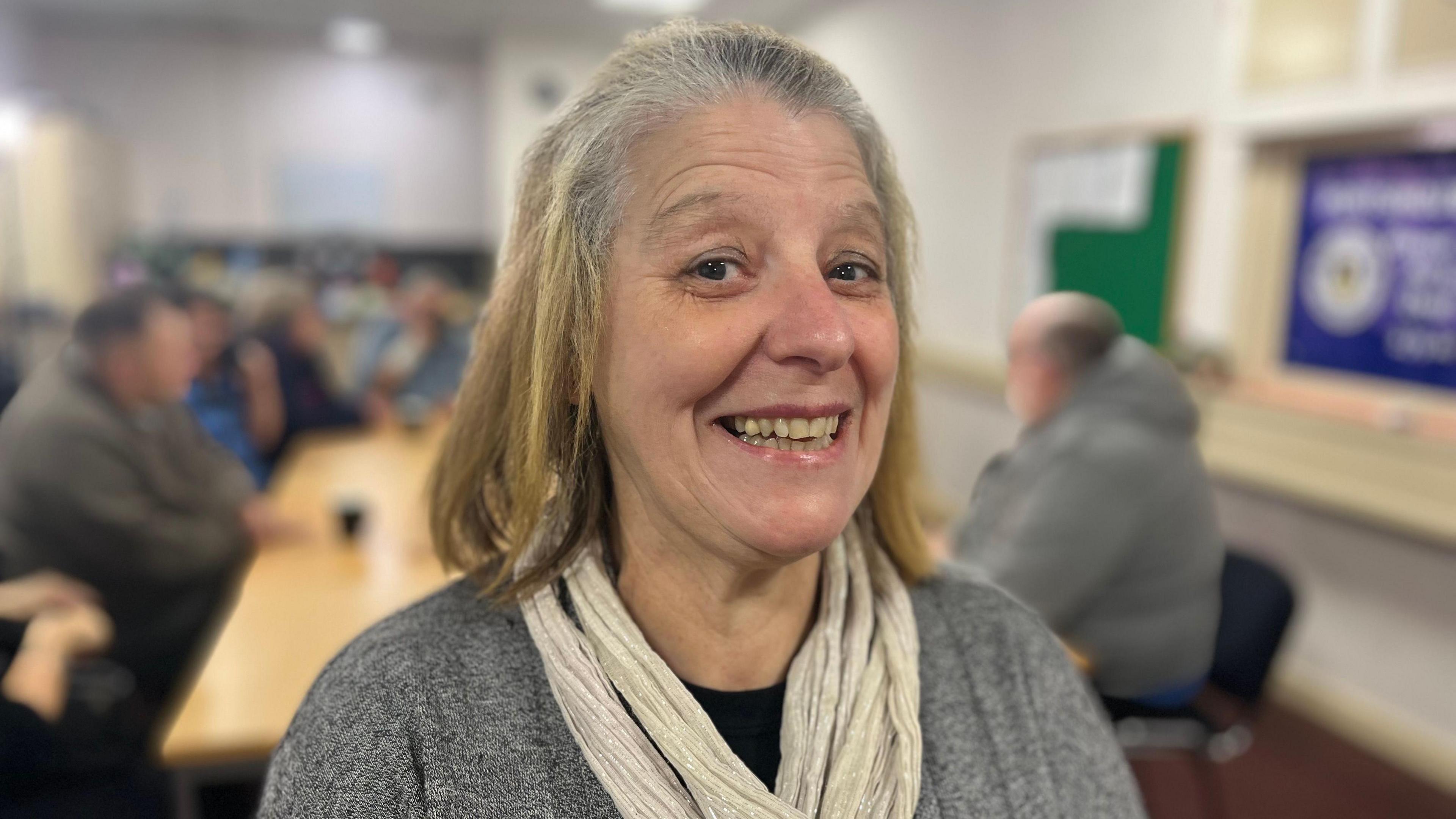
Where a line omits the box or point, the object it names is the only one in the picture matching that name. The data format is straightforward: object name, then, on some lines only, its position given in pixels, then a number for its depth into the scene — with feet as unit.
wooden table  4.93
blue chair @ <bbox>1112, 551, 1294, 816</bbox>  6.71
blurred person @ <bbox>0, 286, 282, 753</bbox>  6.66
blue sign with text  9.02
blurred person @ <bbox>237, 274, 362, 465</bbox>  13.71
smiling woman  2.52
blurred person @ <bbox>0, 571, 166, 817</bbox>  4.12
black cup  7.91
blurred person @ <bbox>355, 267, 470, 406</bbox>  15.61
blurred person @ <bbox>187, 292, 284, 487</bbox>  11.56
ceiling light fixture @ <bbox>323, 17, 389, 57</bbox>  24.79
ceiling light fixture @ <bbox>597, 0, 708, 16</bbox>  20.85
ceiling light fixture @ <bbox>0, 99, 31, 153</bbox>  15.72
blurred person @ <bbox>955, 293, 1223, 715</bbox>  6.43
